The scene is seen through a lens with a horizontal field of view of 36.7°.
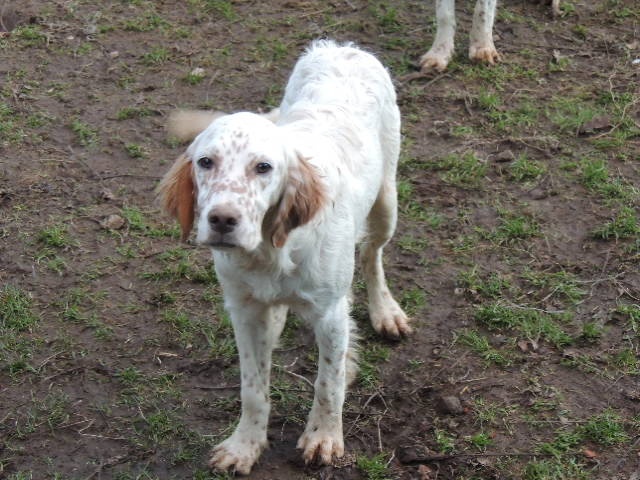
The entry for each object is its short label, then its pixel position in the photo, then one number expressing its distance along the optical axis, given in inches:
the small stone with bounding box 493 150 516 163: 217.2
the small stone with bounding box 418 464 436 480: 140.8
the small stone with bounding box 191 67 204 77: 249.2
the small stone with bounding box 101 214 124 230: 198.1
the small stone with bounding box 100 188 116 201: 205.8
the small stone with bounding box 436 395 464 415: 151.3
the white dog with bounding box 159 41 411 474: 114.4
